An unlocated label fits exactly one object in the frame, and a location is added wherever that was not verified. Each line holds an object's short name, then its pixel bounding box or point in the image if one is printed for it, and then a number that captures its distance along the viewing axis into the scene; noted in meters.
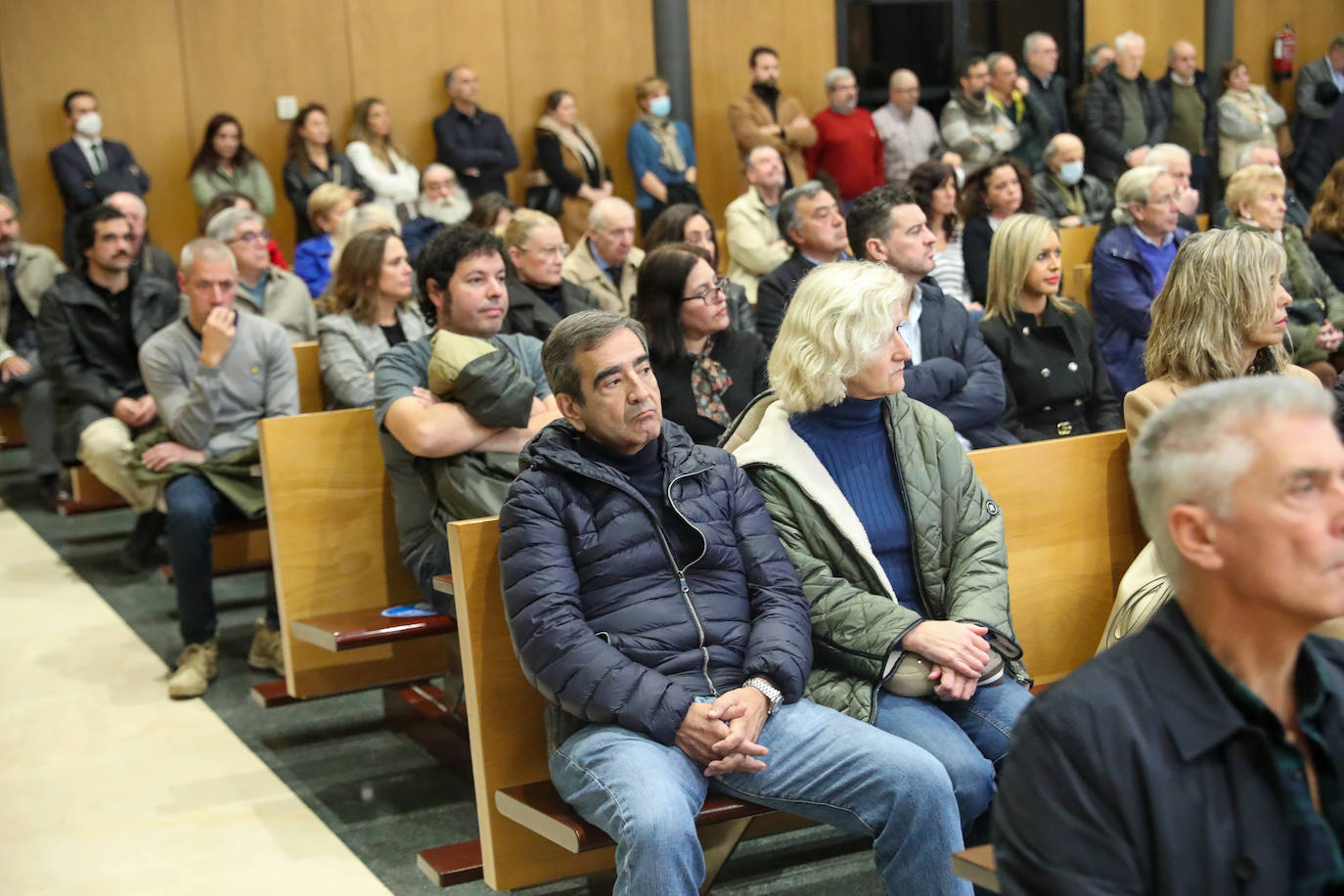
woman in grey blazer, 4.29
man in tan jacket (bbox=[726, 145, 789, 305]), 6.56
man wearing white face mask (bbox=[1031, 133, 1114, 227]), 7.66
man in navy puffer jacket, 2.26
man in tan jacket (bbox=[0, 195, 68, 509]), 5.86
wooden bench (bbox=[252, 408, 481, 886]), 3.43
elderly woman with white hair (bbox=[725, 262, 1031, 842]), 2.52
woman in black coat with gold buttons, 4.11
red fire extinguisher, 12.34
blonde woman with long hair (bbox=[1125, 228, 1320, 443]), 2.89
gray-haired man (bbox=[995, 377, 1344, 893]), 1.41
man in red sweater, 9.77
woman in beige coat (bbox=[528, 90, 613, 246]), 9.45
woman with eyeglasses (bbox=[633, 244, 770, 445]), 3.70
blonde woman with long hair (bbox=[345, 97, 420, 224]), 8.86
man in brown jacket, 9.71
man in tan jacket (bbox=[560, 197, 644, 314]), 5.39
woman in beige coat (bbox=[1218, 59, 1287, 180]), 11.00
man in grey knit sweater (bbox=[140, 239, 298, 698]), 4.08
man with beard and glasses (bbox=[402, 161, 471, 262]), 8.22
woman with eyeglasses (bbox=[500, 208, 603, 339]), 4.74
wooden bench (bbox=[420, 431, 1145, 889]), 2.52
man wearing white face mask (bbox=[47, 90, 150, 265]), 8.32
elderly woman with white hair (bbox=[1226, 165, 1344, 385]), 4.92
